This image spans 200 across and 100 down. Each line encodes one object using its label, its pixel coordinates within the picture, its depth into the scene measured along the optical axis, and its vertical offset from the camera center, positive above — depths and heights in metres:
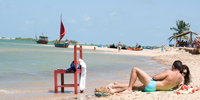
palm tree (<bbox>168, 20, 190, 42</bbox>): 57.22 +3.87
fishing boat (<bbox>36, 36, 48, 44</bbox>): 79.81 +1.61
